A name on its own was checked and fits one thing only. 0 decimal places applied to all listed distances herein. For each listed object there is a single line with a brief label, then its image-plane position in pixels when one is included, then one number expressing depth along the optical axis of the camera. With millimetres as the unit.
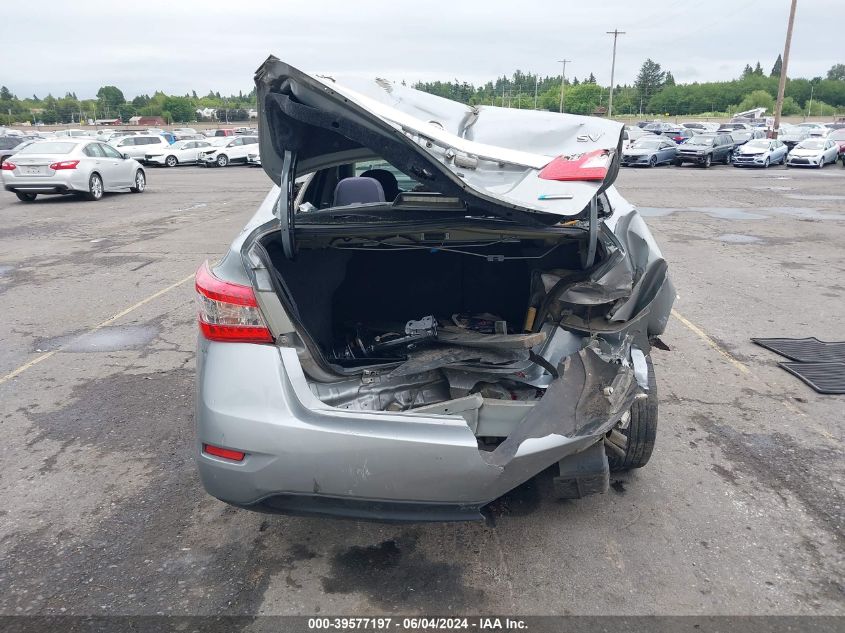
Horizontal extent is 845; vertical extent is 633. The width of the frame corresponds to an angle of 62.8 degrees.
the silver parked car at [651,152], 31344
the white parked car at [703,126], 57119
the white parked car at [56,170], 17438
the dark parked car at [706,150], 31328
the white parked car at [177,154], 34188
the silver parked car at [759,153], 30781
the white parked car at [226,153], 34469
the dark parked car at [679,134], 41775
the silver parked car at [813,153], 29641
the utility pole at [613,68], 75812
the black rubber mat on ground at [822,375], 5125
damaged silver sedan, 2766
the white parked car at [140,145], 33594
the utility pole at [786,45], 39000
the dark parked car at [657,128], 48888
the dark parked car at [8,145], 29141
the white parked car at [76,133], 39816
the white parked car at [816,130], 42125
